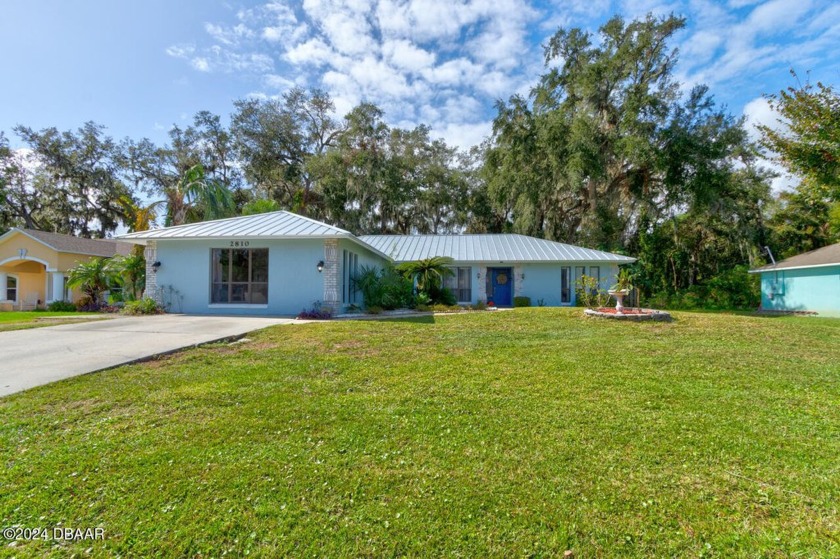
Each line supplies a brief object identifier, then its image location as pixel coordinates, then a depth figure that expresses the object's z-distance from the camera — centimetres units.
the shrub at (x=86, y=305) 1426
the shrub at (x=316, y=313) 1073
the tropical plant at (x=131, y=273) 1377
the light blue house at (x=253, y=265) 1130
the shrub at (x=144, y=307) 1155
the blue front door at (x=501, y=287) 1725
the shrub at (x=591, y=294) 1383
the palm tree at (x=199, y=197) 1903
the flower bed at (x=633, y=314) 966
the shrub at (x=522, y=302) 1634
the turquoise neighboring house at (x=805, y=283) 1451
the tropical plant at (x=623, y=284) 1044
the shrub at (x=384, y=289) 1284
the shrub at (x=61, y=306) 1518
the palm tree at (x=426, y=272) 1501
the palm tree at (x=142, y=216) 1800
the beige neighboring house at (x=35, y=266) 1708
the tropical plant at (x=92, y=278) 1459
